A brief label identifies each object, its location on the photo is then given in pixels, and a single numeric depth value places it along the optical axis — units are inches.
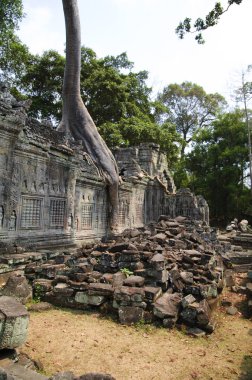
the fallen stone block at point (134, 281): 195.4
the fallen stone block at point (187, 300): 178.7
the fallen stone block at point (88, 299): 190.4
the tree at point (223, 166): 966.4
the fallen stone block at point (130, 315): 174.6
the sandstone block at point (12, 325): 113.0
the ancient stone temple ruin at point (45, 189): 235.0
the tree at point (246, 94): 920.1
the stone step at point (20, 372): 103.6
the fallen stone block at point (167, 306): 173.8
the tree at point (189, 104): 1364.4
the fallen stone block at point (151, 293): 182.2
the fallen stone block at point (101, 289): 190.2
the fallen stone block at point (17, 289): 186.9
